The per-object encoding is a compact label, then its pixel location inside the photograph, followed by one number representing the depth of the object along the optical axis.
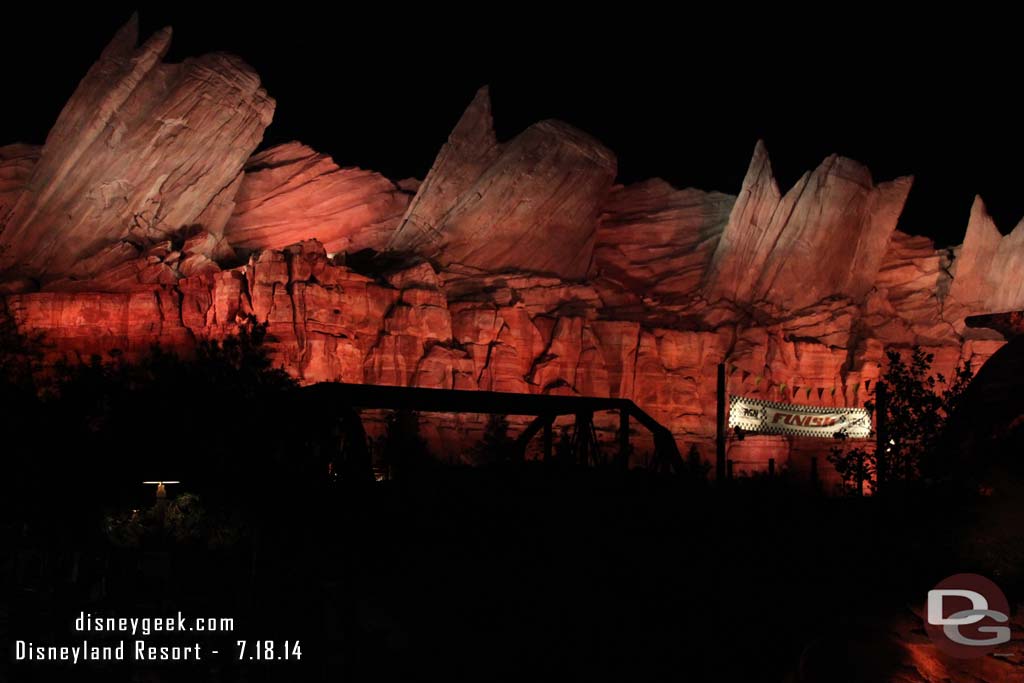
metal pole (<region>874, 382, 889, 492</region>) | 18.11
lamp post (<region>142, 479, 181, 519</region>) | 19.89
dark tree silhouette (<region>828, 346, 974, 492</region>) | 17.69
